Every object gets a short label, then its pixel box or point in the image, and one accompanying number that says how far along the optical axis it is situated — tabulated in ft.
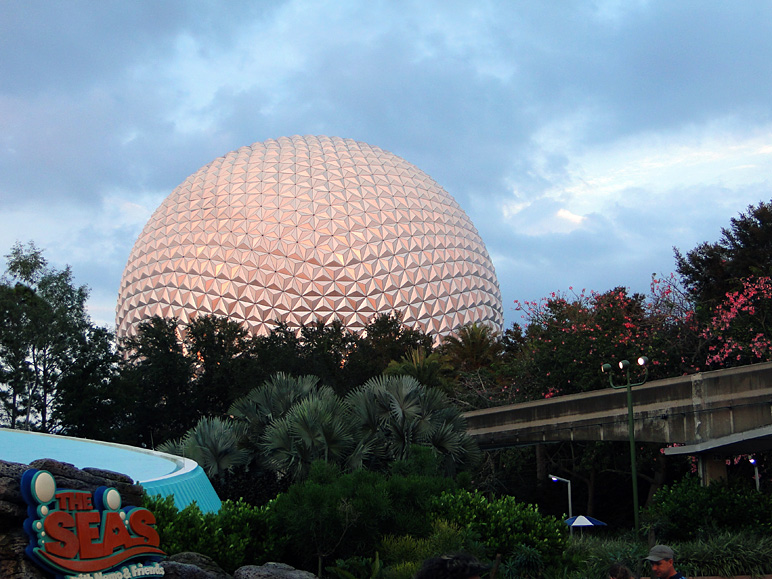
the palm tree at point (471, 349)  127.44
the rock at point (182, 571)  31.76
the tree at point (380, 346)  116.78
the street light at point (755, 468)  78.38
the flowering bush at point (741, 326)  83.10
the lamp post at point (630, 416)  62.14
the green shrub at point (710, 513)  59.67
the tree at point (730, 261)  91.56
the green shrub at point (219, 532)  41.42
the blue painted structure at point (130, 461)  48.06
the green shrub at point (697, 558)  47.62
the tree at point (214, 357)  123.65
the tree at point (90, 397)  111.45
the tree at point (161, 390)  122.62
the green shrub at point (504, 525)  47.65
